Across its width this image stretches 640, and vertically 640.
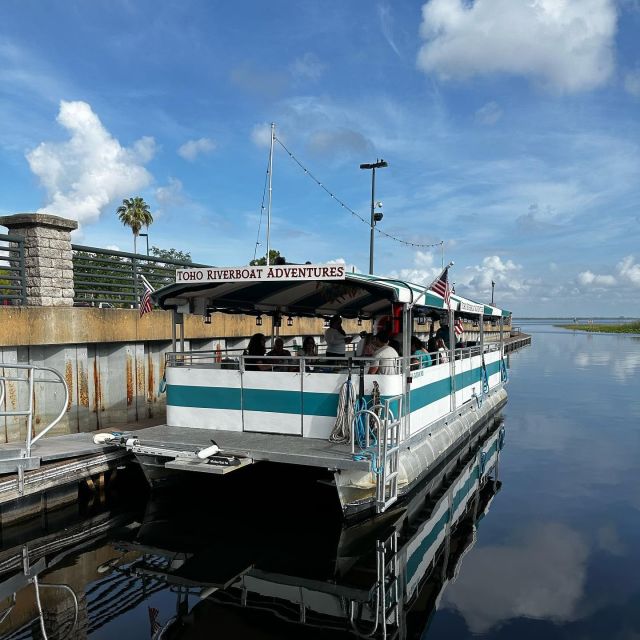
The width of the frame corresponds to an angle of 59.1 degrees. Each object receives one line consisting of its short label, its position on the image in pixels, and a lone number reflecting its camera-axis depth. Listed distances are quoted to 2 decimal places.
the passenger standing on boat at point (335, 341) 11.99
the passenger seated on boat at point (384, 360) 8.95
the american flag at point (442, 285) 9.55
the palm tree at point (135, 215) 66.75
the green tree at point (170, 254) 65.36
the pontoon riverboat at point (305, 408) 8.33
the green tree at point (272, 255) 37.51
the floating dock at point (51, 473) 8.48
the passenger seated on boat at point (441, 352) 12.29
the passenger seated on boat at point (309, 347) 12.00
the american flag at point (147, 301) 10.51
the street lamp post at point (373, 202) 23.00
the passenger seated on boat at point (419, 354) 10.39
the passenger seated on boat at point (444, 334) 14.00
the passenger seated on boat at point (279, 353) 10.55
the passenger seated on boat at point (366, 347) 10.29
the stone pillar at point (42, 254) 11.71
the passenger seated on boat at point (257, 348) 10.82
